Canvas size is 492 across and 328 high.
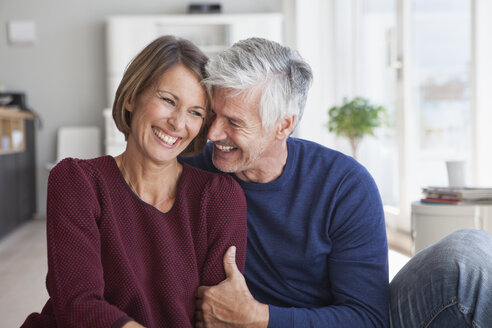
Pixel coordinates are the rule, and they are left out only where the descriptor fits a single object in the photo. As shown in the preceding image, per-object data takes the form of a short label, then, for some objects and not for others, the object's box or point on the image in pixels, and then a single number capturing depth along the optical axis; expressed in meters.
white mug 2.92
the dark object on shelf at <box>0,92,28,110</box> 6.51
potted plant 4.39
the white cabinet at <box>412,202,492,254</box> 2.69
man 1.52
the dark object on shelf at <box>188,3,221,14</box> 6.76
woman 1.27
